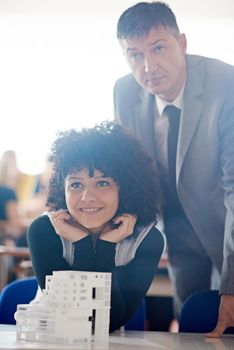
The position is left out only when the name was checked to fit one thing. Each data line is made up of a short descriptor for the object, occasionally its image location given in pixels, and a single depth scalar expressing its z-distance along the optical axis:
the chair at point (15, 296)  2.08
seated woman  1.89
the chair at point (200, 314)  2.06
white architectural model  1.66
